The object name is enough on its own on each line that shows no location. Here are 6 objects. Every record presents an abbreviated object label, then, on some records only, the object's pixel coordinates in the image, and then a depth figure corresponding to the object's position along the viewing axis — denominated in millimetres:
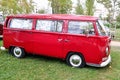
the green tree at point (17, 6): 10428
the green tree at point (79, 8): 12014
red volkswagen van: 3783
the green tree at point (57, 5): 8161
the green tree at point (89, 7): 9695
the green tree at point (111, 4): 9446
